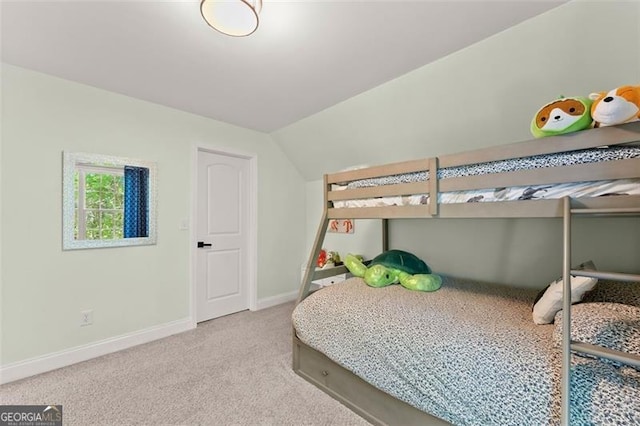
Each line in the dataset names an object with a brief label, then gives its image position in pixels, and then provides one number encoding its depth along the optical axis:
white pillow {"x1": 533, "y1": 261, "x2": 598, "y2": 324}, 1.27
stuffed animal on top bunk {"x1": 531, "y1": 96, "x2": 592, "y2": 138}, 1.16
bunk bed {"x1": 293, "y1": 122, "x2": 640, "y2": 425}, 1.02
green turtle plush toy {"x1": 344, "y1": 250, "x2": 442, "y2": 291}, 2.12
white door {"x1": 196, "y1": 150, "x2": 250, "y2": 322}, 3.12
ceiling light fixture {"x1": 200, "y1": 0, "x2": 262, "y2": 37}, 1.26
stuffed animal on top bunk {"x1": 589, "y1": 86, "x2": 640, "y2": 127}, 1.04
